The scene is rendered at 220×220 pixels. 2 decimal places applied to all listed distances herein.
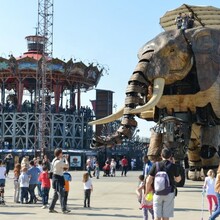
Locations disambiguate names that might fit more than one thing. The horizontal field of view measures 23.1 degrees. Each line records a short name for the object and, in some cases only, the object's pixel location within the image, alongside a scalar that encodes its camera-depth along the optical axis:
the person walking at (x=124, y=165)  32.58
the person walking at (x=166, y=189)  8.25
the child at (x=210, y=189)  11.15
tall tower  51.34
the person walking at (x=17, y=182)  14.73
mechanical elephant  16.56
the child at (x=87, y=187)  13.12
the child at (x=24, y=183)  14.28
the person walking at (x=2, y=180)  13.85
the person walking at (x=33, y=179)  14.45
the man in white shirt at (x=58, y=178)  12.18
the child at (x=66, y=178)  12.65
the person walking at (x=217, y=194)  9.65
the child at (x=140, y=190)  9.78
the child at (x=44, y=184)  13.23
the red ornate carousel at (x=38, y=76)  54.19
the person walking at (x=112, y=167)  32.84
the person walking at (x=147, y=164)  13.21
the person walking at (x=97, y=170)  28.11
